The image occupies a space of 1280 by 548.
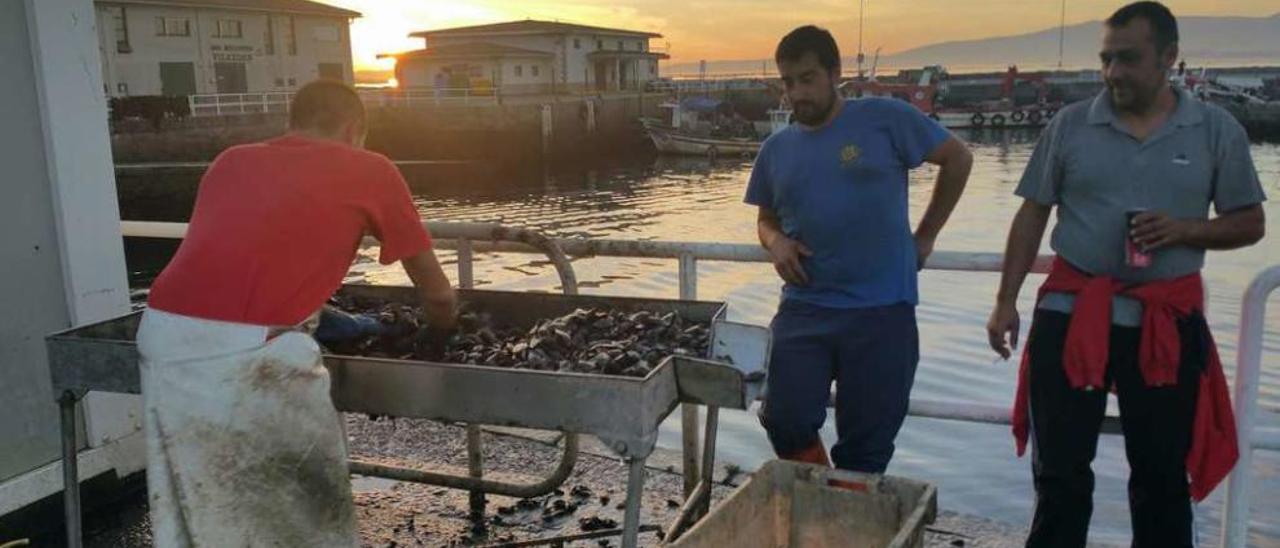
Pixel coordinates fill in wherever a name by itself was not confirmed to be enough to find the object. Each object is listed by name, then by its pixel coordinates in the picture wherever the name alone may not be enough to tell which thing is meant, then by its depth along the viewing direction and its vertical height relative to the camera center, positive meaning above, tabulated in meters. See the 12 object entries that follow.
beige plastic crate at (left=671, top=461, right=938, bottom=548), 3.19 -1.41
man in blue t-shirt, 3.54 -0.59
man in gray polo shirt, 3.08 -0.61
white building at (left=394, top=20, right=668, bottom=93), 52.81 +2.22
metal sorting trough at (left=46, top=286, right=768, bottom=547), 2.85 -0.91
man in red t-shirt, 2.81 -0.66
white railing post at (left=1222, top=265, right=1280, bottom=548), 3.32 -1.09
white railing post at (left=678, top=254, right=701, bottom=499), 4.39 -1.54
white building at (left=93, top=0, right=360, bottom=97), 41.78 +2.72
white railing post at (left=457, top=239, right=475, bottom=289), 4.61 -0.82
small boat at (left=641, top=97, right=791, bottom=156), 47.91 -1.93
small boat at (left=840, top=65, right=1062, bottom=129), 55.59 -1.18
